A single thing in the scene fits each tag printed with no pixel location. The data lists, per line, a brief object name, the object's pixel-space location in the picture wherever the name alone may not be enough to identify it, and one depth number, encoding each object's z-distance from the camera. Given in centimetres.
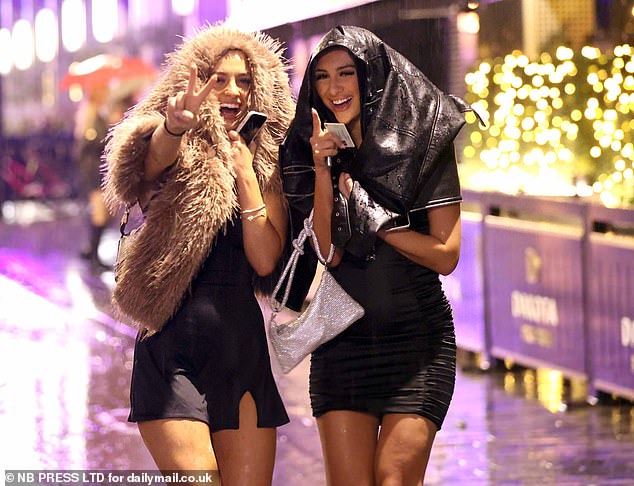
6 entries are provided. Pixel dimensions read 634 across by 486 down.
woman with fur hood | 851
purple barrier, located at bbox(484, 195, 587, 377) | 1734
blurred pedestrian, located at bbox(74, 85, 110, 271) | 3228
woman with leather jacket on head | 844
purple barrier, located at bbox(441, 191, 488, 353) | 1977
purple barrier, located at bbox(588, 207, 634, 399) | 1609
